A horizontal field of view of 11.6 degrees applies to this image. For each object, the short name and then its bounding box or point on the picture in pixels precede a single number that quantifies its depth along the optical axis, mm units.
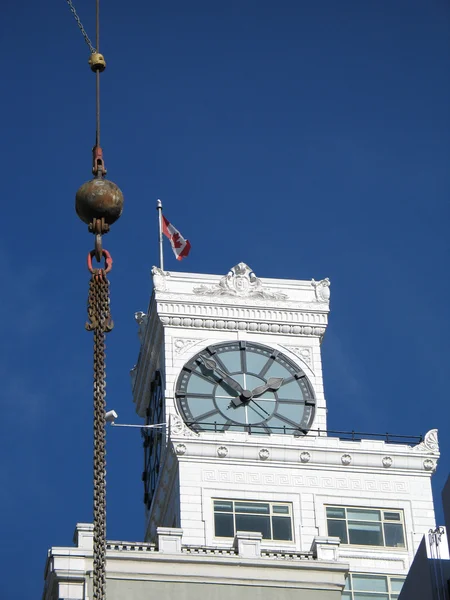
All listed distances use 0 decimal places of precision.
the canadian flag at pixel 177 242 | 88250
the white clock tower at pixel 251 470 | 67750
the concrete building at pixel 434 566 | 55781
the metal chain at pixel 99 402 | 37812
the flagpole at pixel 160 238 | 88438
